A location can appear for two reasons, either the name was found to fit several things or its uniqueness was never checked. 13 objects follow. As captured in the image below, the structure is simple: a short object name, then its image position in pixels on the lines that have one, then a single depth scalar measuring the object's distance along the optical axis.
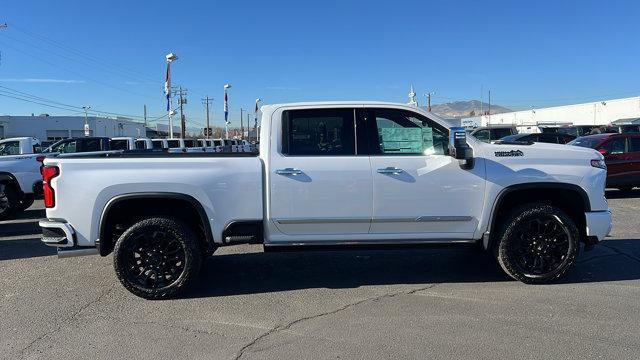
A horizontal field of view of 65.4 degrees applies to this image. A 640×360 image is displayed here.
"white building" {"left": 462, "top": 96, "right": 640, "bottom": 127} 49.06
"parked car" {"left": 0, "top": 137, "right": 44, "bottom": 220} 10.92
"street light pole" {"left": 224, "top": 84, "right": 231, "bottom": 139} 46.84
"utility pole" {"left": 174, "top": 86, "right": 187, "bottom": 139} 68.88
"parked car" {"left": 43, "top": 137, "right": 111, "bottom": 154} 16.70
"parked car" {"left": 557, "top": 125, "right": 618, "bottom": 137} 26.00
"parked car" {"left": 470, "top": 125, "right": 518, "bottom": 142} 21.69
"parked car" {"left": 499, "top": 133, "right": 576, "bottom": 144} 17.70
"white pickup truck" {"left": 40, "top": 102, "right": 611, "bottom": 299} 4.93
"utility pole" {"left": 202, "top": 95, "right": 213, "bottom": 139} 67.30
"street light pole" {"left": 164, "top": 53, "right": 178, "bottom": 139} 27.81
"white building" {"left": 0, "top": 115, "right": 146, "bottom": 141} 74.19
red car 12.23
